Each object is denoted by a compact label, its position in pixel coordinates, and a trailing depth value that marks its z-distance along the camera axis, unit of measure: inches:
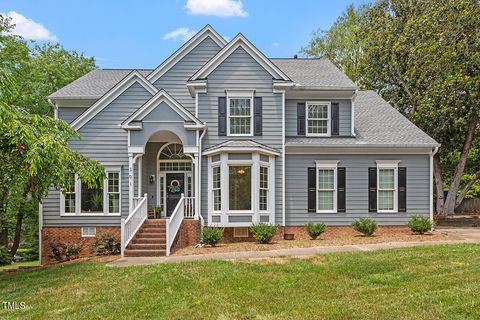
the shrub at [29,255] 983.6
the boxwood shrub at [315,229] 615.5
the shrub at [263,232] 575.2
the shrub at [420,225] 618.1
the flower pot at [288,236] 648.4
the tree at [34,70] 1006.4
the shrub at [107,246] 593.3
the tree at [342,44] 1379.2
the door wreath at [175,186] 706.2
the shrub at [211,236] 563.8
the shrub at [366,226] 618.5
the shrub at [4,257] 772.4
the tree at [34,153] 354.6
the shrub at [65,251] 613.6
